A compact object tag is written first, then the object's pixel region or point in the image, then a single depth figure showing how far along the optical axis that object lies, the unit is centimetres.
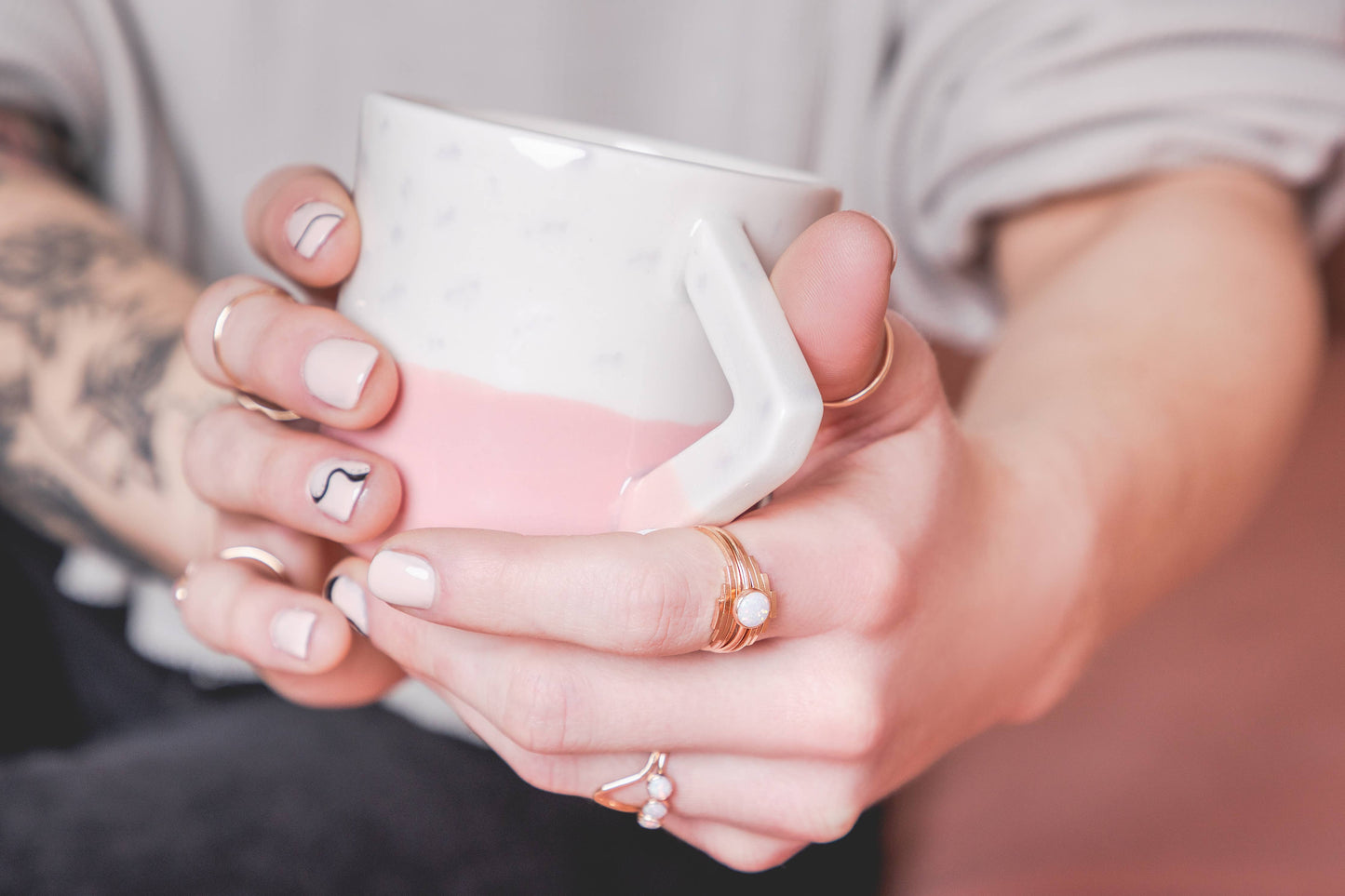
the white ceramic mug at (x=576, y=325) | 33
